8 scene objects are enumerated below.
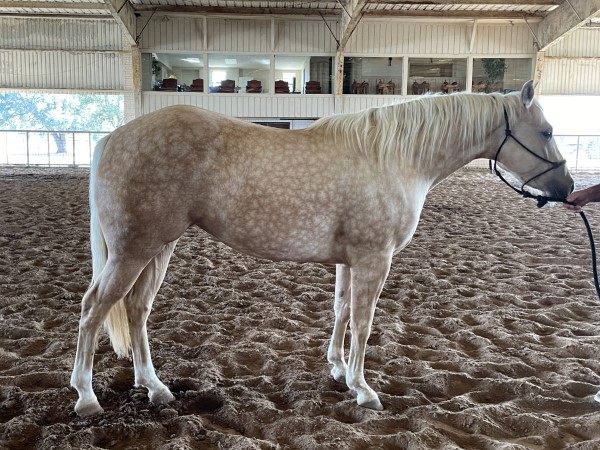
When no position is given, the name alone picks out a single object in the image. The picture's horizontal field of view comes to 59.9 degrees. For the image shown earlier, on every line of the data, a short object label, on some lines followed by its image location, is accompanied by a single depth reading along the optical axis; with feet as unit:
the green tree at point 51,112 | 94.84
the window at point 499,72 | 56.13
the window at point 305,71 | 55.52
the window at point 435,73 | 56.18
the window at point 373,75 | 55.72
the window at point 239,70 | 54.60
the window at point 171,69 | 54.29
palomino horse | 7.50
